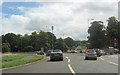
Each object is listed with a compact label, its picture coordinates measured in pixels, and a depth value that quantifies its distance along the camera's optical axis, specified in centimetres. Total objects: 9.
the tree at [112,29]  7419
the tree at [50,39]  11112
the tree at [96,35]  7099
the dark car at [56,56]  2417
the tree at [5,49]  8415
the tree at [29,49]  10576
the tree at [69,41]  17488
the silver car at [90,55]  2564
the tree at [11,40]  11452
